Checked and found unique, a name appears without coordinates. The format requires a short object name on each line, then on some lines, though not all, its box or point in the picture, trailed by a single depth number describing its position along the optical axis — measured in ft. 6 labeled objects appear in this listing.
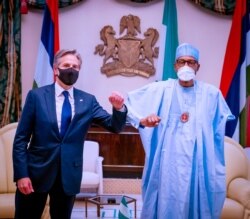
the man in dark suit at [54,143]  5.84
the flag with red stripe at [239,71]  13.53
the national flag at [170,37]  13.65
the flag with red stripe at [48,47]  13.64
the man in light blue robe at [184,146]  7.79
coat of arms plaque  14.34
